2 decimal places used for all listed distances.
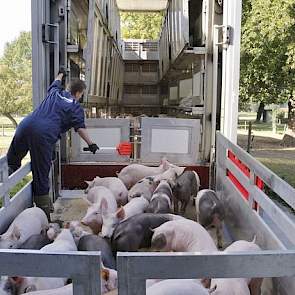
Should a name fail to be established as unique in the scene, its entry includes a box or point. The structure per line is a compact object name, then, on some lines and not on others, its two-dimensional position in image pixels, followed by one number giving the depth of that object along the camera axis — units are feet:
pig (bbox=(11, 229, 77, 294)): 5.37
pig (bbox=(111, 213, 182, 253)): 7.44
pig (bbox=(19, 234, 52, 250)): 7.35
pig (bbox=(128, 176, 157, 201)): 9.96
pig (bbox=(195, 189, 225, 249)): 8.90
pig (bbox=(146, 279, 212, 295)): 4.27
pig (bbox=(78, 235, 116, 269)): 6.77
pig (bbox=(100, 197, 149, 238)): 7.80
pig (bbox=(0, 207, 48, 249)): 7.33
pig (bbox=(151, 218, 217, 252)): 7.11
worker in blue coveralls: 9.53
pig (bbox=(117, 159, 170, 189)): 11.20
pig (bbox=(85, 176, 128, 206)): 10.15
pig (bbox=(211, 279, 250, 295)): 5.25
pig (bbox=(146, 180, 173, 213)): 8.99
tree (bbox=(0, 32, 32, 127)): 48.58
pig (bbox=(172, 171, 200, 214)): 10.22
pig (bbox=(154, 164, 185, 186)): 10.40
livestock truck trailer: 3.52
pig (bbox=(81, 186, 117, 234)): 8.43
